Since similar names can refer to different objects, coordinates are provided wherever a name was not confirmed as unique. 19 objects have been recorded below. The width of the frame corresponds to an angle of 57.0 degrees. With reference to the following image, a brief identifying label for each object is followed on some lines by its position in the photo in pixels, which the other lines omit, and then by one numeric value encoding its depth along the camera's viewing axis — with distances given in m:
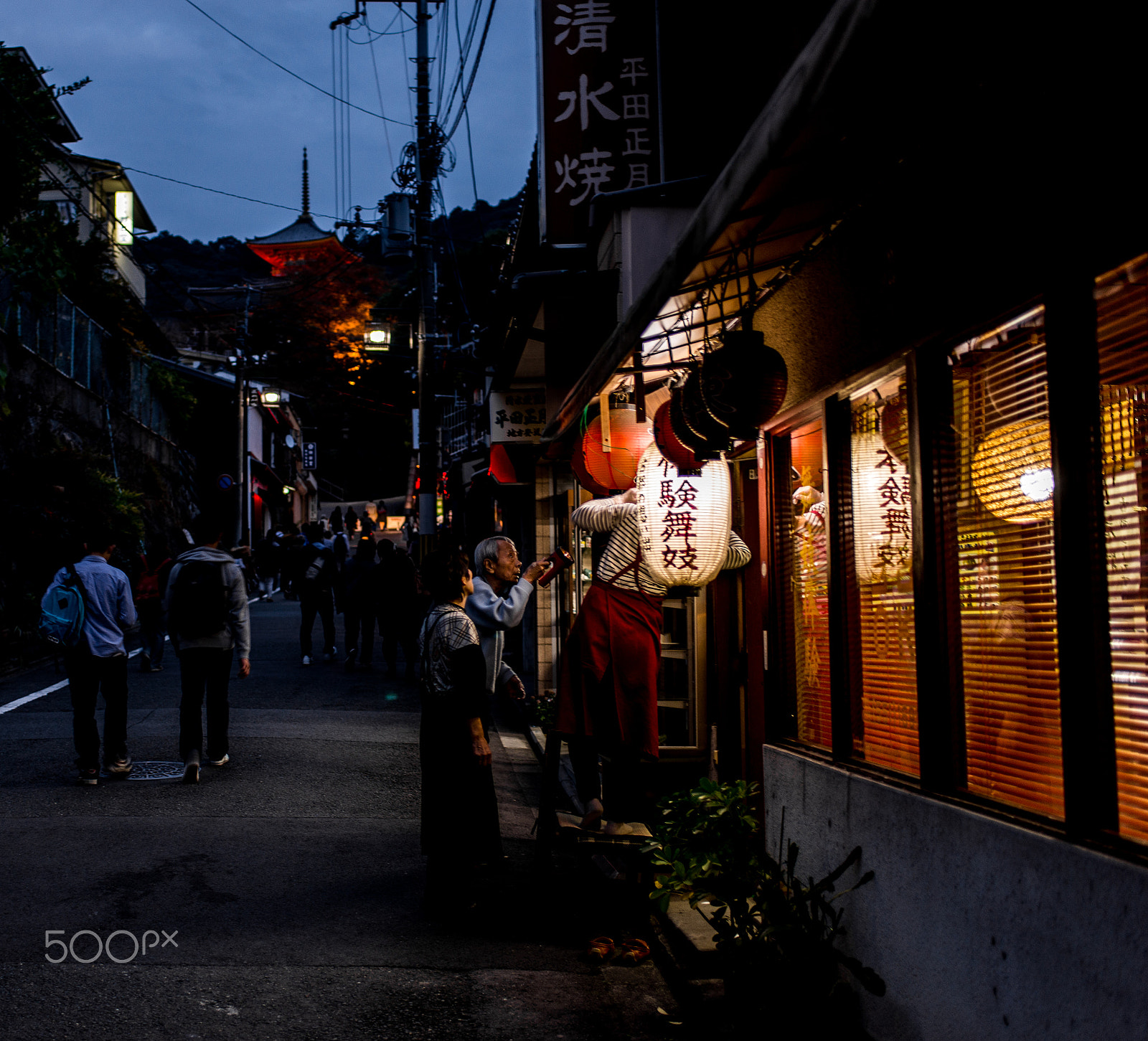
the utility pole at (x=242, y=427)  35.71
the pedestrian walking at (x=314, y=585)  18.72
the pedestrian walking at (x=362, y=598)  18.42
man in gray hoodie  9.64
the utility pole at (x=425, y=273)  22.05
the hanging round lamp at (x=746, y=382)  5.70
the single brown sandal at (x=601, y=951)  5.84
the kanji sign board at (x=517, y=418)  15.51
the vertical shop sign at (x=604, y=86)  10.32
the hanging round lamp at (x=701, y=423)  6.07
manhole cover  9.75
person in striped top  7.09
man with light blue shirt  9.28
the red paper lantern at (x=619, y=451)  8.10
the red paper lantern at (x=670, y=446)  6.86
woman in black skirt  6.36
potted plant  4.50
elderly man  7.29
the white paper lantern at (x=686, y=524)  6.97
